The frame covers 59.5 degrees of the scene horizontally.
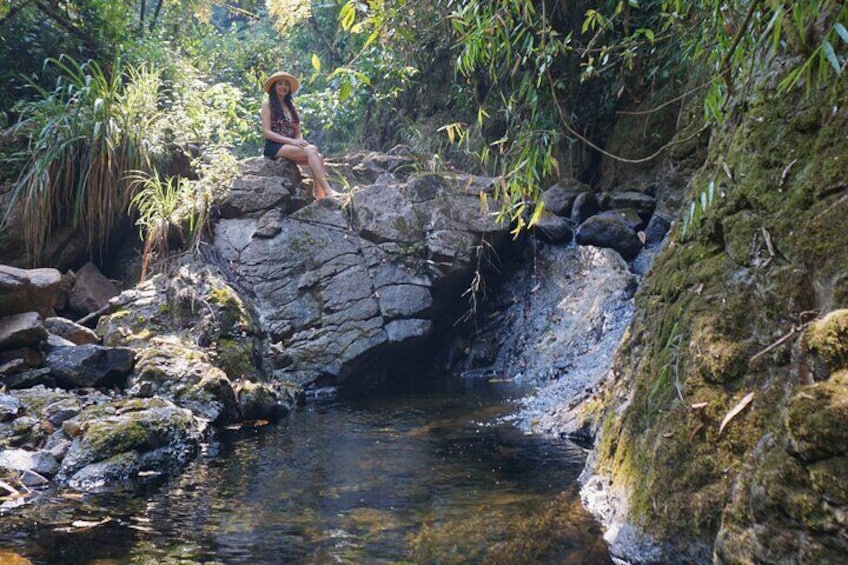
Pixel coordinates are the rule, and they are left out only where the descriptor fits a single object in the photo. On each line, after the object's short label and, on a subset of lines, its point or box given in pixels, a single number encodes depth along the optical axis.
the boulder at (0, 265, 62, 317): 6.21
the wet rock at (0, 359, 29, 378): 5.84
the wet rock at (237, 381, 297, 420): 6.42
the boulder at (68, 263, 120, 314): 8.14
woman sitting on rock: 9.05
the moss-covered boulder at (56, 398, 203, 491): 4.59
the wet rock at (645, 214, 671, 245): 8.45
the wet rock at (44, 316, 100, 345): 6.68
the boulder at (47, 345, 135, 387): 6.00
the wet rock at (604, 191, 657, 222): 8.90
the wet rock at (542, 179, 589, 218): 9.31
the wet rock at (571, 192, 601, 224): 9.16
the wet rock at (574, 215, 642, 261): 8.40
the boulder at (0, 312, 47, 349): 5.94
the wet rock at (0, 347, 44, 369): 5.96
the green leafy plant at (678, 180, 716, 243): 2.66
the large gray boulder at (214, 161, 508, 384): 7.98
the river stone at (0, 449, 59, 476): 4.49
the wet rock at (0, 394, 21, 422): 5.06
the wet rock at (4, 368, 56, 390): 5.77
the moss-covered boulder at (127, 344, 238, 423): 6.00
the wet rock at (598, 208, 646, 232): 8.68
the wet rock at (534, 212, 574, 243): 8.89
